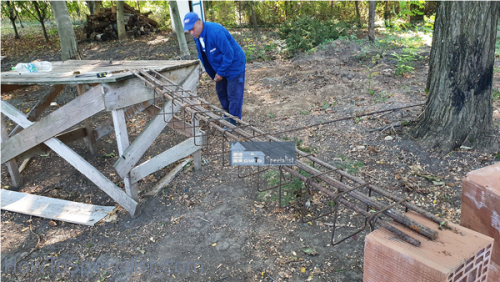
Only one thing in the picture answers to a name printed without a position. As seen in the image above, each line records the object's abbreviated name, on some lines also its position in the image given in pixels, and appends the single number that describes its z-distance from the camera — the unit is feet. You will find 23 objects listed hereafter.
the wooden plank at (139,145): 12.97
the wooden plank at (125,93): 12.54
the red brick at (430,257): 4.77
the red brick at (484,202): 6.30
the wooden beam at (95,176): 13.21
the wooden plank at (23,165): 18.25
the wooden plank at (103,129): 19.36
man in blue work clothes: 14.94
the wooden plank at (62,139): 16.75
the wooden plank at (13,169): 15.99
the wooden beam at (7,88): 16.67
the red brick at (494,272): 6.48
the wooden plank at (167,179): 14.79
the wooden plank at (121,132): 12.92
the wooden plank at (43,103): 18.29
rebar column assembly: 5.49
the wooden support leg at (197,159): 16.01
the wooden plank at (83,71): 13.05
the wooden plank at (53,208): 13.55
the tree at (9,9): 46.64
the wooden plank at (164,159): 13.60
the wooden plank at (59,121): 12.80
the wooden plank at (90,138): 18.83
